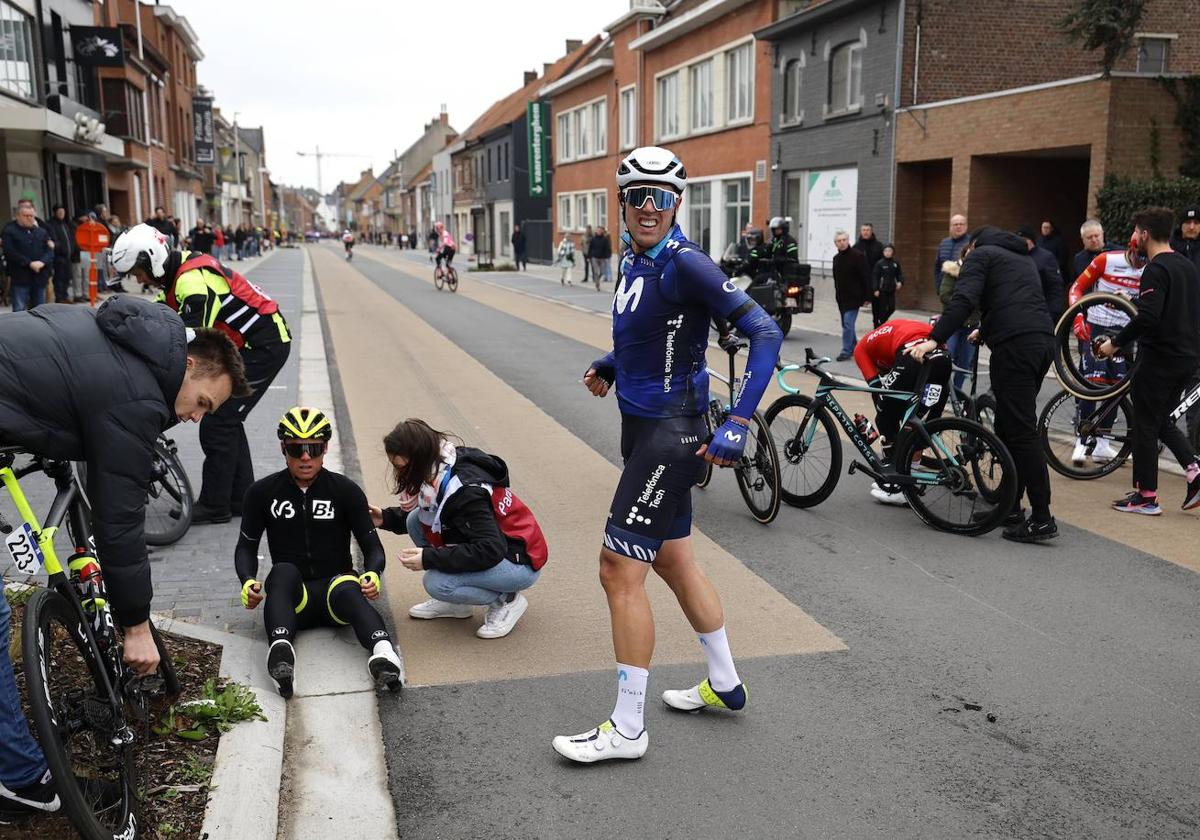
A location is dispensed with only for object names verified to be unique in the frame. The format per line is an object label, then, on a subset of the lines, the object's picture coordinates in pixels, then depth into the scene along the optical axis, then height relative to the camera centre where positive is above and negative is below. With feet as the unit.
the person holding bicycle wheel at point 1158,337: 21.95 -1.96
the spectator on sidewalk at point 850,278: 50.19 -1.62
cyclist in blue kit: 11.90 -1.71
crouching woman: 15.20 -4.14
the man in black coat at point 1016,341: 20.67 -1.90
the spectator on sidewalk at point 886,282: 50.52 -1.82
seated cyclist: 15.01 -4.20
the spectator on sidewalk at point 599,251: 101.04 -0.60
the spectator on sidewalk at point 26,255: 54.03 -0.39
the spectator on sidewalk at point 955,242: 43.57 +0.03
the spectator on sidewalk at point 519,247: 141.18 -0.26
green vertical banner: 164.86 +15.19
